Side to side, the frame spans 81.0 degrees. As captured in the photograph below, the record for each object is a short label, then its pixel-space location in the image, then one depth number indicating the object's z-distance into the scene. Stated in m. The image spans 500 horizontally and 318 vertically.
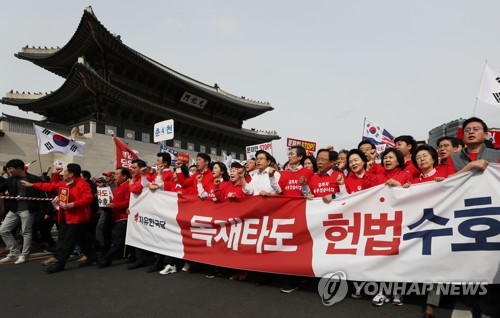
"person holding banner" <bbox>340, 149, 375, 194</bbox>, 3.73
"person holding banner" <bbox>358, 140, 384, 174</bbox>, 4.22
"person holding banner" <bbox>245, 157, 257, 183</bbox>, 5.12
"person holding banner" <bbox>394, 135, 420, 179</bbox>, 4.04
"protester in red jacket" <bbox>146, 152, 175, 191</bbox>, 4.89
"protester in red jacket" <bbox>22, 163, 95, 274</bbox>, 4.57
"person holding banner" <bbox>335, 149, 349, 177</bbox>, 4.68
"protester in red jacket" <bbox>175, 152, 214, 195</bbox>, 4.89
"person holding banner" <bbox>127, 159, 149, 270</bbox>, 4.75
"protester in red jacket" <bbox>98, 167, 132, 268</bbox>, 4.93
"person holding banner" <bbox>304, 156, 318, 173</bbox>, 4.75
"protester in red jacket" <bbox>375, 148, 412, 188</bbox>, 3.59
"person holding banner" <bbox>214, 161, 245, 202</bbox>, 4.19
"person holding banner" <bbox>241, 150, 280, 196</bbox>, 4.00
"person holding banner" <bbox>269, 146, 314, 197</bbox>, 4.00
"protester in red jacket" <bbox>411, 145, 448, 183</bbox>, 3.28
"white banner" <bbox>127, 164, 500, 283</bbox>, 2.59
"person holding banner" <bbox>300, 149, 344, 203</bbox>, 3.65
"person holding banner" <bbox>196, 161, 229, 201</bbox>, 4.43
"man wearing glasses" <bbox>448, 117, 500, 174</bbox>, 2.87
